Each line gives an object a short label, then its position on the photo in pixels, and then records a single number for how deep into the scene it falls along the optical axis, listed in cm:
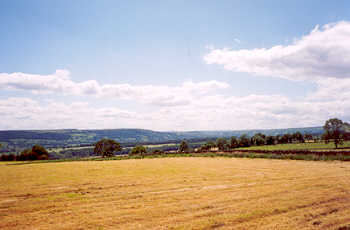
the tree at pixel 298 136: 16079
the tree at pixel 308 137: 17644
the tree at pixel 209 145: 16401
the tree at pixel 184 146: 15400
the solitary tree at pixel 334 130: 9919
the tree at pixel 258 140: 15289
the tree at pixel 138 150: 13388
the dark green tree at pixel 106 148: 12443
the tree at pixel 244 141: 15062
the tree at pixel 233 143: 15338
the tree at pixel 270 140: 15548
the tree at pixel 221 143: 15945
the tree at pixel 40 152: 10544
